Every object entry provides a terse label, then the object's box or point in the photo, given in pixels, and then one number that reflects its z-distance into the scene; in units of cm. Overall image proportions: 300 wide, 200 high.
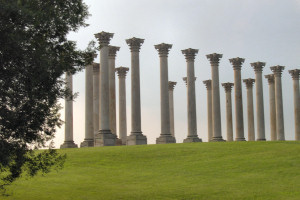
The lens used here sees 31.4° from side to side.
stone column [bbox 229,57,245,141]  9144
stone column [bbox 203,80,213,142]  10231
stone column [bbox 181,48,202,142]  8406
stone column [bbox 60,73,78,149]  8150
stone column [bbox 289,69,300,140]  9912
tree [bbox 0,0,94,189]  2975
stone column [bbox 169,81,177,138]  10334
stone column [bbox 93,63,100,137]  8361
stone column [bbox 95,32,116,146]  7488
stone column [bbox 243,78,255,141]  9738
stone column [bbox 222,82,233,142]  9606
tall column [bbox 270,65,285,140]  9888
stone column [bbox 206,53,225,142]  8788
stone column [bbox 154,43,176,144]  7988
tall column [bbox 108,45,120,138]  8277
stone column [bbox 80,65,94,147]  8238
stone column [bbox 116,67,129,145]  8881
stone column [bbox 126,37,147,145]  7756
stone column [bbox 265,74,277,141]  10000
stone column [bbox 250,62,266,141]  9600
